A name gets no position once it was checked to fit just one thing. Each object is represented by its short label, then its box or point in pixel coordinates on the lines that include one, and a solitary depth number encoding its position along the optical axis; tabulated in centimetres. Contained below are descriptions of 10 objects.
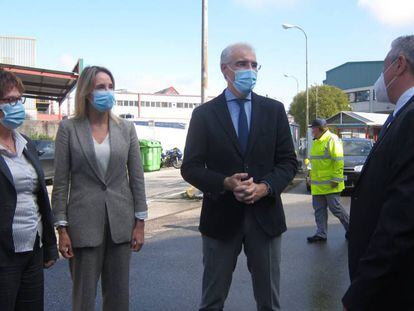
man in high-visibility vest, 739
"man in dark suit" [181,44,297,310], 304
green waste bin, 2325
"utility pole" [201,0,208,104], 1241
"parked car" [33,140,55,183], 1622
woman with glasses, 269
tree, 5119
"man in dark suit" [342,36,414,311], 174
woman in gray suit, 302
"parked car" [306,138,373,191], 1358
